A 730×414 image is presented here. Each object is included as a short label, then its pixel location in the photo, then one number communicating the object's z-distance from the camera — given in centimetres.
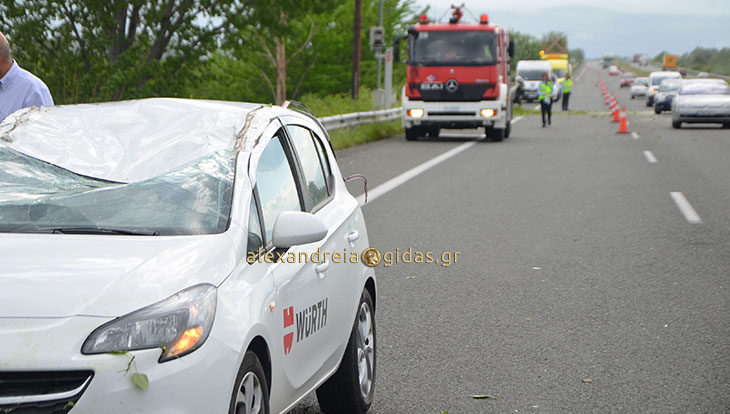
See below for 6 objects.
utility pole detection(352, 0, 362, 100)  3447
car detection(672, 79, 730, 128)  3356
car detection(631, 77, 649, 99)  7438
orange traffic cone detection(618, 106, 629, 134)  3195
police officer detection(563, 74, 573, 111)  4838
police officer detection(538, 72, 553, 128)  3453
